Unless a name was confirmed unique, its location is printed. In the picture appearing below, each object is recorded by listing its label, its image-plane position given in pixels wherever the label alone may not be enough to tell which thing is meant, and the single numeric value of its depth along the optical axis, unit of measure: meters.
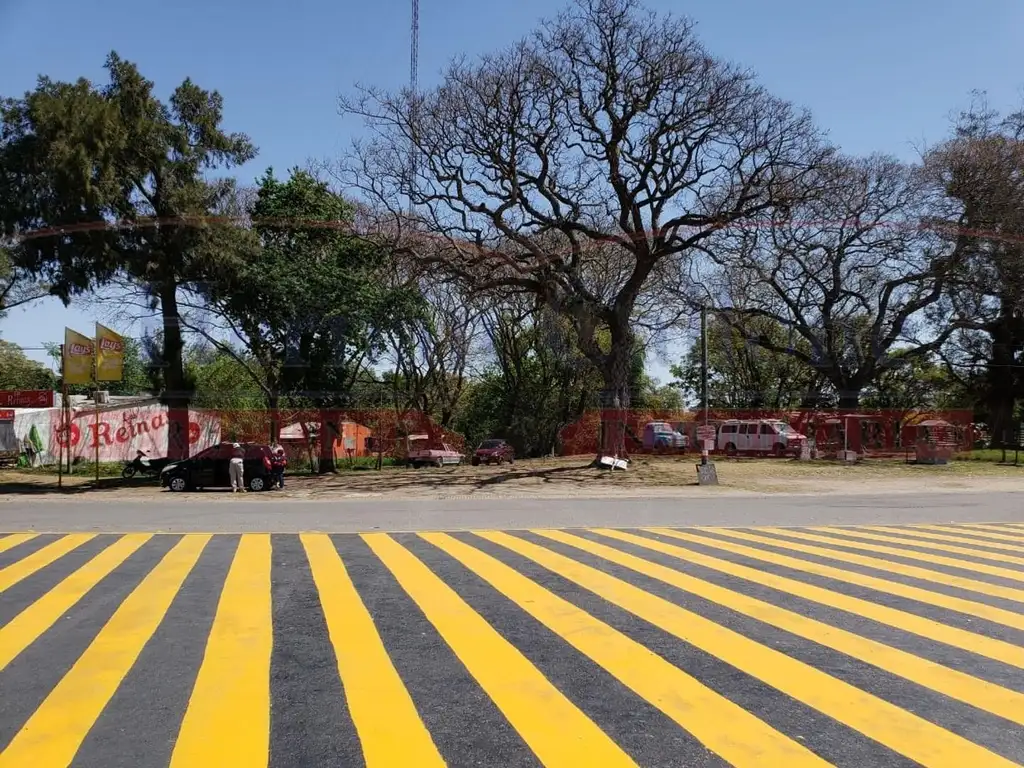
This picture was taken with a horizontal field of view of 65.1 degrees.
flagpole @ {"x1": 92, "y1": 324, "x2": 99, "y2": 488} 25.70
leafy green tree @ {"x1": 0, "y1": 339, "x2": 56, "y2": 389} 46.66
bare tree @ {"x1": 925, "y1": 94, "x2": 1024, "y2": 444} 34.91
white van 39.38
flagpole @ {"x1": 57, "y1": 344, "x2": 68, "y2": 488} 26.15
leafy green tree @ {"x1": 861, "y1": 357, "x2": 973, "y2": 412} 51.25
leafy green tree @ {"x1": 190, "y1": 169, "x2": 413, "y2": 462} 30.02
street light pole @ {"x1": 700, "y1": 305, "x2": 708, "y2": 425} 26.50
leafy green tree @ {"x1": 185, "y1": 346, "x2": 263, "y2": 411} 35.00
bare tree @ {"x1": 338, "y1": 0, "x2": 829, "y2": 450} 26.12
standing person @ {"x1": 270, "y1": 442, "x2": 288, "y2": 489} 24.70
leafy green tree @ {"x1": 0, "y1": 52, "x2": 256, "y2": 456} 25.41
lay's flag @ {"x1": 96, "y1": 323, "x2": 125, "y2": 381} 25.98
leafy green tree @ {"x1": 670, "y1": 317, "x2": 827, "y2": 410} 53.79
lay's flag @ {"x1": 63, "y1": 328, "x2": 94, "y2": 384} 25.54
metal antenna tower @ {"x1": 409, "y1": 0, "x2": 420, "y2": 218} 26.80
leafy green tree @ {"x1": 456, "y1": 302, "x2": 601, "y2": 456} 47.03
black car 24.73
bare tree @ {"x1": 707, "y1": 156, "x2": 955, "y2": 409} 35.28
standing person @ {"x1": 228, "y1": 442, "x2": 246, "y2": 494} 23.45
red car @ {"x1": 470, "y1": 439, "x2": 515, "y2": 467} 38.97
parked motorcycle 29.17
